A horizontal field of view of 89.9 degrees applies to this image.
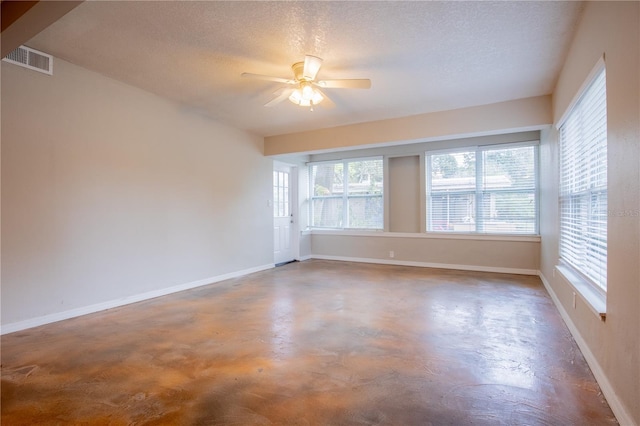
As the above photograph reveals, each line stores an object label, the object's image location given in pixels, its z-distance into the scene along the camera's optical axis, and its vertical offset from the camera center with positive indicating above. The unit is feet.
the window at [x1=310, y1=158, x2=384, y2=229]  22.00 +1.25
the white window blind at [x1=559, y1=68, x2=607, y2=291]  7.16 +0.68
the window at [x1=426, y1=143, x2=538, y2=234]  17.57 +1.22
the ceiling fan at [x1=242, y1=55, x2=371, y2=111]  9.72 +4.18
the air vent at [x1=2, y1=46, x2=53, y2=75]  9.44 +4.69
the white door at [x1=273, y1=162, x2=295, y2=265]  21.63 -0.14
